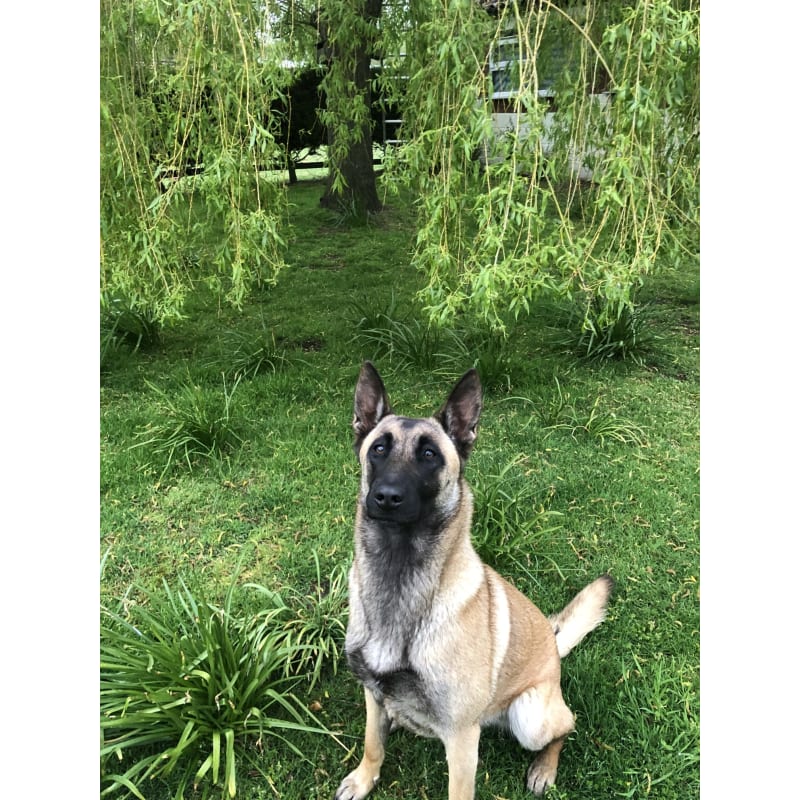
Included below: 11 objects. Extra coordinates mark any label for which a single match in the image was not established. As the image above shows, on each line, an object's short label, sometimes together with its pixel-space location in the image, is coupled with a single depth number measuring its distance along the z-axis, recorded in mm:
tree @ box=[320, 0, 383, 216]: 3314
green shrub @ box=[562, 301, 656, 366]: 5160
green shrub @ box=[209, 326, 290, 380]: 4863
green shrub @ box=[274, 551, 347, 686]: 2412
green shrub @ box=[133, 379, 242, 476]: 3836
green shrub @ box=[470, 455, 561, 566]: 2896
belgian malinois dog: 1763
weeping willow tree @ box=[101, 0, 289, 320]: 2533
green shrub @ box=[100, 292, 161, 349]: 5250
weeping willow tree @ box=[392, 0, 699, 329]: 2285
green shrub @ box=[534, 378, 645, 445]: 4105
